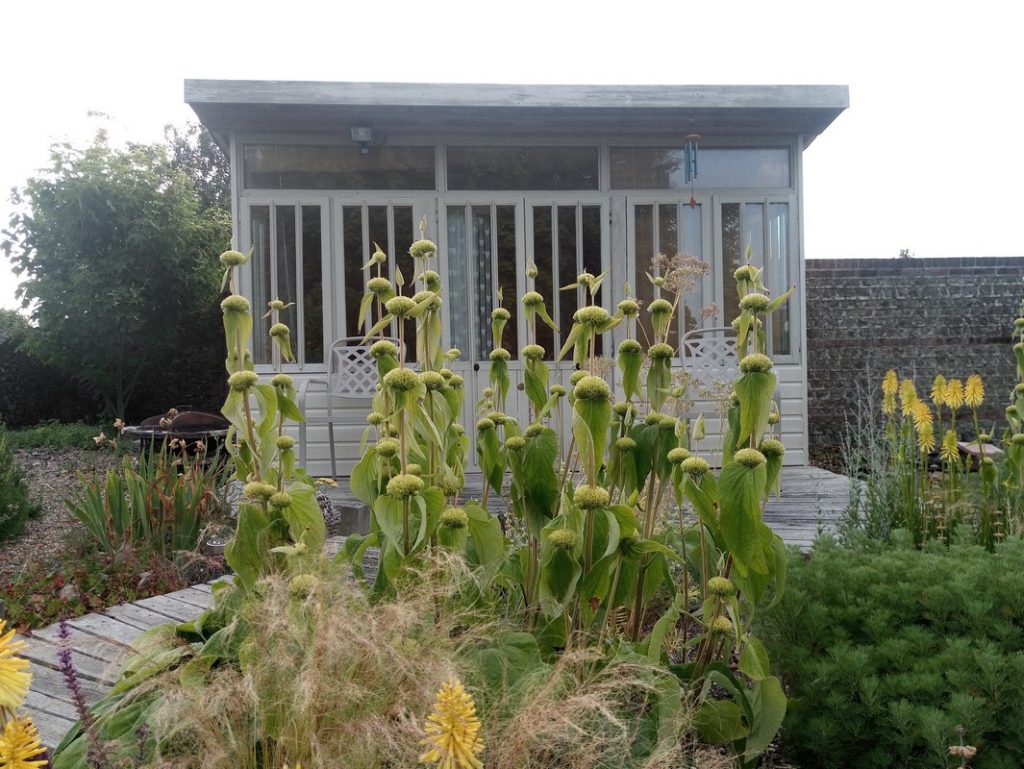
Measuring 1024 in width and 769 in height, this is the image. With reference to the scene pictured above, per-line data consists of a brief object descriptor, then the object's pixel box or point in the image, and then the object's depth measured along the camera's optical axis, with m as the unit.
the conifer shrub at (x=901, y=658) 1.34
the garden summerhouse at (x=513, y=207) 5.61
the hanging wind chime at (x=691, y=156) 5.71
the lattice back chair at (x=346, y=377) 5.41
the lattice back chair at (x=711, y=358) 5.48
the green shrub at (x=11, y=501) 4.22
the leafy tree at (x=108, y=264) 9.10
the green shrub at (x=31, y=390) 10.25
